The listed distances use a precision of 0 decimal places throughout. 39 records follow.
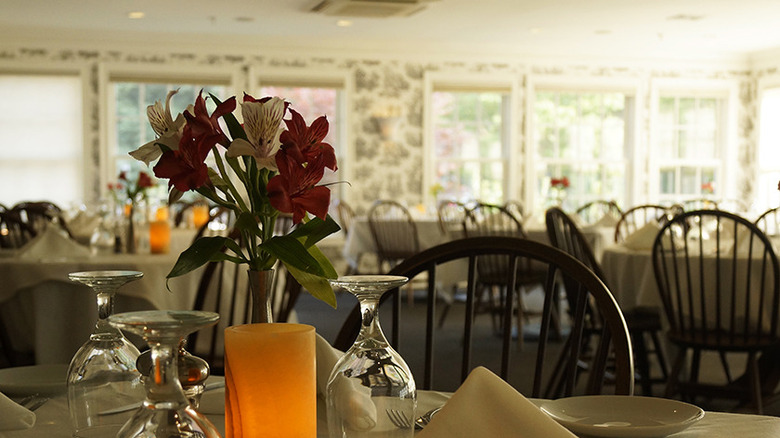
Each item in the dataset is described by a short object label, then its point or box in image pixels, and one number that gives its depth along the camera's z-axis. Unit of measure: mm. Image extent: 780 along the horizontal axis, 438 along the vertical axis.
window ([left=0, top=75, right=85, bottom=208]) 8125
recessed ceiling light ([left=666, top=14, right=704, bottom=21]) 7461
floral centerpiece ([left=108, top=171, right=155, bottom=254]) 3184
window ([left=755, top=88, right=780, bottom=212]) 9430
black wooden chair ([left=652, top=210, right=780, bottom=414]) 2852
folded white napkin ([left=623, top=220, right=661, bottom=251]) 3533
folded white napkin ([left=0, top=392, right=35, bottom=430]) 912
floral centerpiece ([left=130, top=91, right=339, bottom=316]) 739
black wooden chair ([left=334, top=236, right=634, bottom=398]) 1218
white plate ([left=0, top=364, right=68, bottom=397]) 1084
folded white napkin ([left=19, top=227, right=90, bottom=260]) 2994
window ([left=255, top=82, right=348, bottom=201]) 8742
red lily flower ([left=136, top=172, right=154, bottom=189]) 3369
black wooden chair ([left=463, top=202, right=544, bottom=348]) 4684
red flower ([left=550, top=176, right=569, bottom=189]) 6871
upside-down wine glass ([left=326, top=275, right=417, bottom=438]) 745
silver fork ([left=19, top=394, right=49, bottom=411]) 1032
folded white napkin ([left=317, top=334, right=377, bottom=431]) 743
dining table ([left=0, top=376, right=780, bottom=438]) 898
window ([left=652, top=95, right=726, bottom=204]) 9547
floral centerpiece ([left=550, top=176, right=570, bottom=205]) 6849
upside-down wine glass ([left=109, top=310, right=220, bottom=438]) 587
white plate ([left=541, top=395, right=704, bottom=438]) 847
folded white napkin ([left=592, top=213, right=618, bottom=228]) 5582
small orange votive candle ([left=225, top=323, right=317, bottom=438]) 718
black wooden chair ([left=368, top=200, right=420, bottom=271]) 6438
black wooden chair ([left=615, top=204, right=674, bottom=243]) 4547
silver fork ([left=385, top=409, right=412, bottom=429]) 751
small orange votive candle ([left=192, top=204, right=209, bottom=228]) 5523
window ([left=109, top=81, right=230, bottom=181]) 8359
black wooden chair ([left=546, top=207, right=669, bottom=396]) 3052
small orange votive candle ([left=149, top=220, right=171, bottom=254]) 3139
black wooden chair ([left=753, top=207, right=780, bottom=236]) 7393
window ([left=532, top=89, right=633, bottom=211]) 9195
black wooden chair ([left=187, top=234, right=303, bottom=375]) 2368
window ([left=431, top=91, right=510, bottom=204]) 8961
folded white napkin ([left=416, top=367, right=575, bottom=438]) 747
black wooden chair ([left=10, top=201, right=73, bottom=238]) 3971
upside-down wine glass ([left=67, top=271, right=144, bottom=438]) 826
